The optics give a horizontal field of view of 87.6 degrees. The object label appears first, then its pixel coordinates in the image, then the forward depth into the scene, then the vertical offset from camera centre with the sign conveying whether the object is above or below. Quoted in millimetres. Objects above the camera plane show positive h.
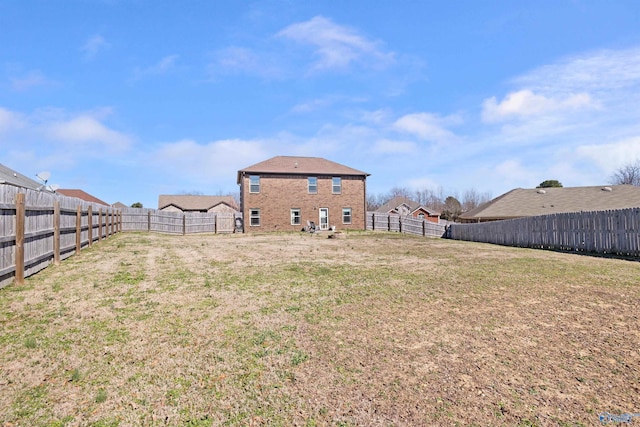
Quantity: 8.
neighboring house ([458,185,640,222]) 26359 +1408
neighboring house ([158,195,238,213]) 56938 +3843
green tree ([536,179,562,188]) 47344 +4884
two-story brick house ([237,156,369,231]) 28562 +2437
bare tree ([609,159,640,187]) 46375 +5403
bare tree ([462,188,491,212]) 79375 +4447
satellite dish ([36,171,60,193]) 17812 +2582
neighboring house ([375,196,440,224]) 49281 +1838
